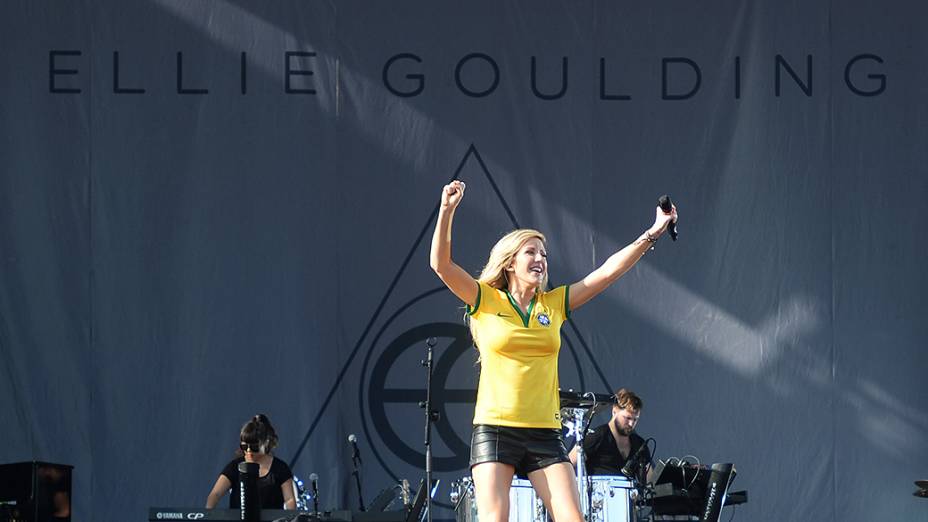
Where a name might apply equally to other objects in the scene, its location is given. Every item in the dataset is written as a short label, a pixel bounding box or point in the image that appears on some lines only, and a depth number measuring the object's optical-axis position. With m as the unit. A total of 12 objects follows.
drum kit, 14.11
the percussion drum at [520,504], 13.95
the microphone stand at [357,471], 15.85
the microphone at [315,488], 13.52
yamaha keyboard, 12.91
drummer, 16.69
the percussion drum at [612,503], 14.46
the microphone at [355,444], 15.56
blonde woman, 9.89
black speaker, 15.30
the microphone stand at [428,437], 12.89
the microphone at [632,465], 15.41
